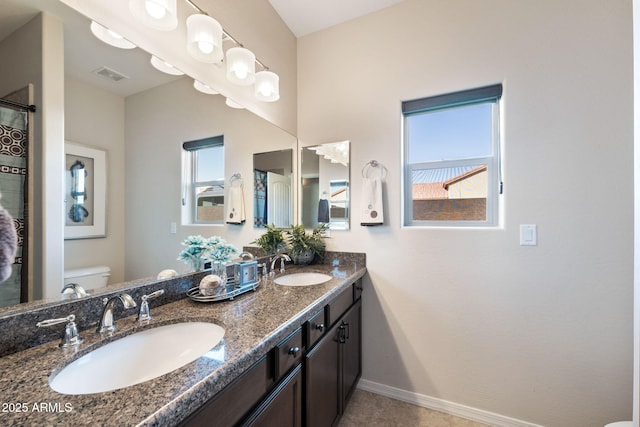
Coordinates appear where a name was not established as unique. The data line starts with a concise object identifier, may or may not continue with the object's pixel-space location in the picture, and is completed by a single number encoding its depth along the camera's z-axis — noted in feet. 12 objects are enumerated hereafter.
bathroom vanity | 1.65
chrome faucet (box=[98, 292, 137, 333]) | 2.68
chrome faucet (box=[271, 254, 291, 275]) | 5.73
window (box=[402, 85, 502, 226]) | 5.43
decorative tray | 3.67
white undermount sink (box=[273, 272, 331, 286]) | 5.33
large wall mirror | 2.82
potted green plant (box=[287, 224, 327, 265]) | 6.33
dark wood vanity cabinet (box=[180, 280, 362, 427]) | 2.31
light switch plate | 4.81
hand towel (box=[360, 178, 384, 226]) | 5.84
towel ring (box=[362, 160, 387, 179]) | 6.00
